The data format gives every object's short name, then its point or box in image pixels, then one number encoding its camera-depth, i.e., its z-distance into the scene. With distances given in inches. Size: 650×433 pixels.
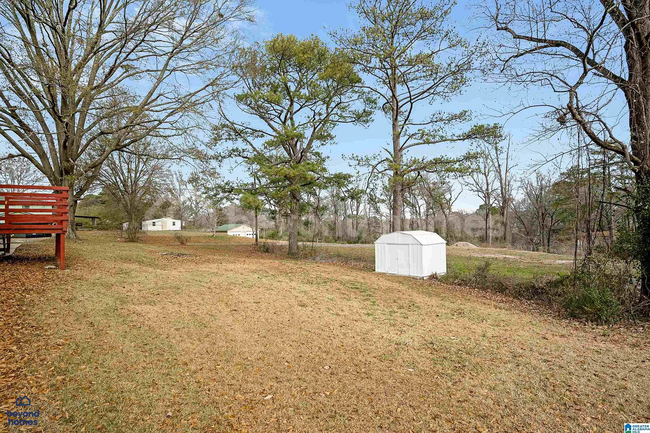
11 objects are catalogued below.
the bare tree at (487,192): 1249.7
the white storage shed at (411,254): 426.0
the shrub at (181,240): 765.0
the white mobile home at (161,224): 1969.7
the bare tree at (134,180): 861.2
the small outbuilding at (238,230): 1918.1
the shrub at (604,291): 256.1
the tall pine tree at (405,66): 519.8
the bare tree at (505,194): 1194.0
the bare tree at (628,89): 265.1
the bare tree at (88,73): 428.0
